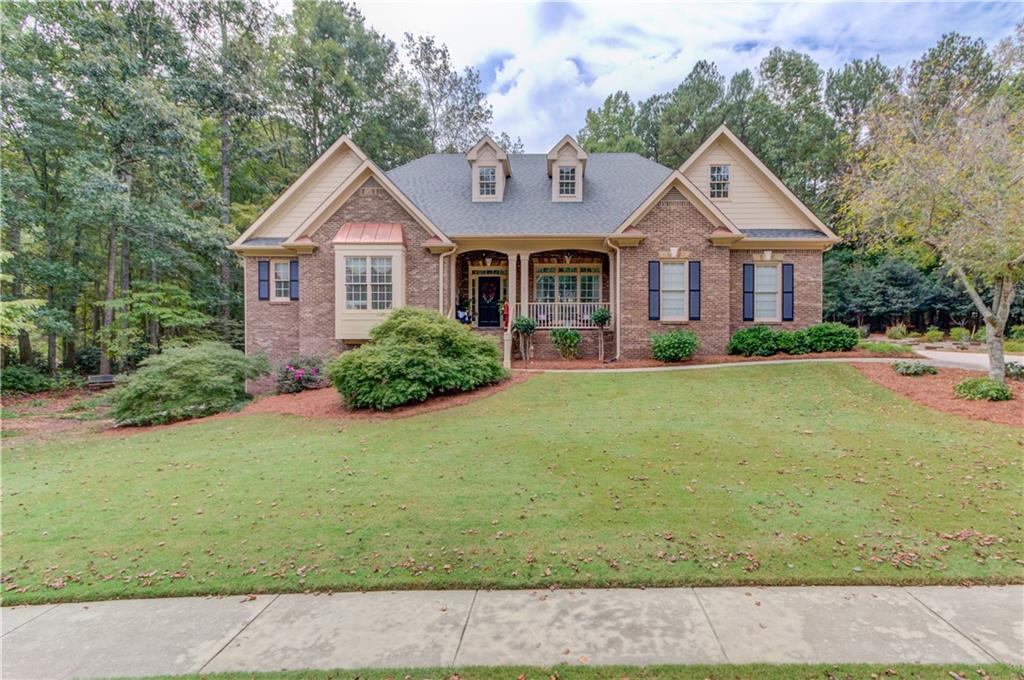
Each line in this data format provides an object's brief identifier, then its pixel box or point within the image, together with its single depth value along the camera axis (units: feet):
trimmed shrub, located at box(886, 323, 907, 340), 78.35
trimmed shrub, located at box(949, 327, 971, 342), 71.85
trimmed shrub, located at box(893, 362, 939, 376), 37.45
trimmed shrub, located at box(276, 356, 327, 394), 44.62
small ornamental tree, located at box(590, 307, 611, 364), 50.46
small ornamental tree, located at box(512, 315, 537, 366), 50.11
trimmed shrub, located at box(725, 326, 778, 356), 47.55
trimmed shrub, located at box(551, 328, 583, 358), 50.90
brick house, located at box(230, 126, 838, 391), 48.73
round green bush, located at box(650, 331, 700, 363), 45.80
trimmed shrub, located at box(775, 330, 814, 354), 47.34
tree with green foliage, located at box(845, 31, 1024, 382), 29.53
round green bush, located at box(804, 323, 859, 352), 47.01
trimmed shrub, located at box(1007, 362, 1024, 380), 35.86
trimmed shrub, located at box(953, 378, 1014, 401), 30.42
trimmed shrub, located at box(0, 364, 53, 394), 58.39
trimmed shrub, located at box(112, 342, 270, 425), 36.58
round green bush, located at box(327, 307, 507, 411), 34.83
